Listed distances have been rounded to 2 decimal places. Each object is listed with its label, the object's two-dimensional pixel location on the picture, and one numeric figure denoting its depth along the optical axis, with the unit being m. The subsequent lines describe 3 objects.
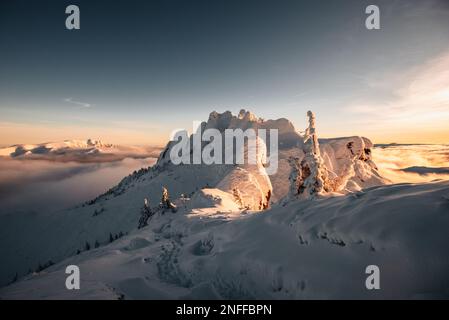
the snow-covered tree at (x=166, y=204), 36.53
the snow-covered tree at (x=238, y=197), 38.46
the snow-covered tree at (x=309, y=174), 19.18
